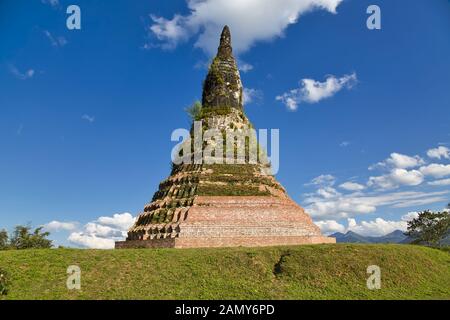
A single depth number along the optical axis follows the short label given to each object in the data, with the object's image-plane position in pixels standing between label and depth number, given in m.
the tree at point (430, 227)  50.56
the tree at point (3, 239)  48.04
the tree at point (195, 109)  44.28
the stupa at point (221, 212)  29.69
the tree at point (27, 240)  47.50
